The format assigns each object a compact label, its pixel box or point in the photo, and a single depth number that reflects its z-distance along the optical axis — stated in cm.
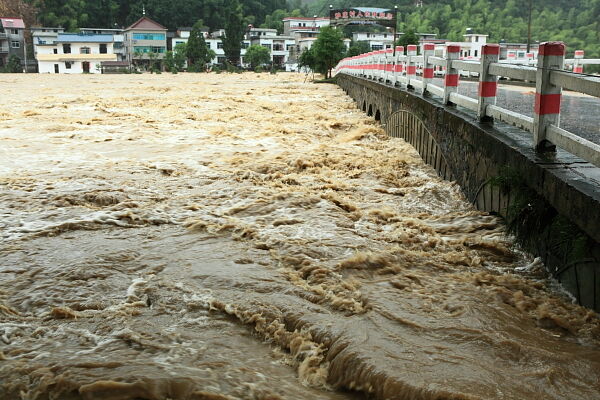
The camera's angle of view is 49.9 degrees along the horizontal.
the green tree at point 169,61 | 7638
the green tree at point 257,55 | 8075
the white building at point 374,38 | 9200
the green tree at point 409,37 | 5184
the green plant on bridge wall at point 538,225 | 440
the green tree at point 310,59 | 5034
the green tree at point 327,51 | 4872
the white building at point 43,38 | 7419
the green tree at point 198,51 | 7800
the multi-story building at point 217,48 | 8725
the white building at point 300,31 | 8938
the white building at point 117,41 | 7881
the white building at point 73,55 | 7275
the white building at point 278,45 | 9031
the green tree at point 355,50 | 5936
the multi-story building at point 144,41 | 8012
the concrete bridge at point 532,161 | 437
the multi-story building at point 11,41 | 7862
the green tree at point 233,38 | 8350
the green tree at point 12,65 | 7244
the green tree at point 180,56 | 7650
